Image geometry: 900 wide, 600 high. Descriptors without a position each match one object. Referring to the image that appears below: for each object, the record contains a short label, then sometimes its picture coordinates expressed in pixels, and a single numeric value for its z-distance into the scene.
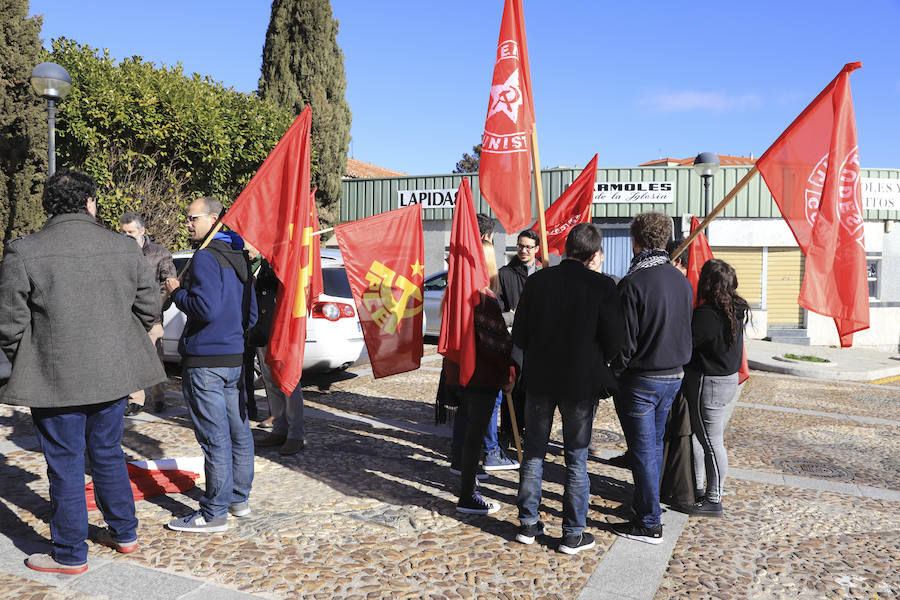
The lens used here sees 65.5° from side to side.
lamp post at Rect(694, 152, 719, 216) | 13.18
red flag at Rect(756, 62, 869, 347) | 4.43
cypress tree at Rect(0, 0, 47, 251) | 11.09
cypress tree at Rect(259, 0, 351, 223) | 20.59
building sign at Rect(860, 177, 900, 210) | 19.12
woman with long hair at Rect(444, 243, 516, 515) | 4.32
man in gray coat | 3.22
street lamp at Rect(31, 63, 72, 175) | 8.62
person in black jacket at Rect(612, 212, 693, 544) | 3.92
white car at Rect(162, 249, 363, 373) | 7.96
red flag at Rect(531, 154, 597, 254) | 7.40
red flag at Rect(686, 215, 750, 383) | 6.05
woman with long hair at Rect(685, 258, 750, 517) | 4.34
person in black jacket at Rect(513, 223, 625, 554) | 3.71
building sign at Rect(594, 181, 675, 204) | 19.16
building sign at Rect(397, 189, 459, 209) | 20.44
